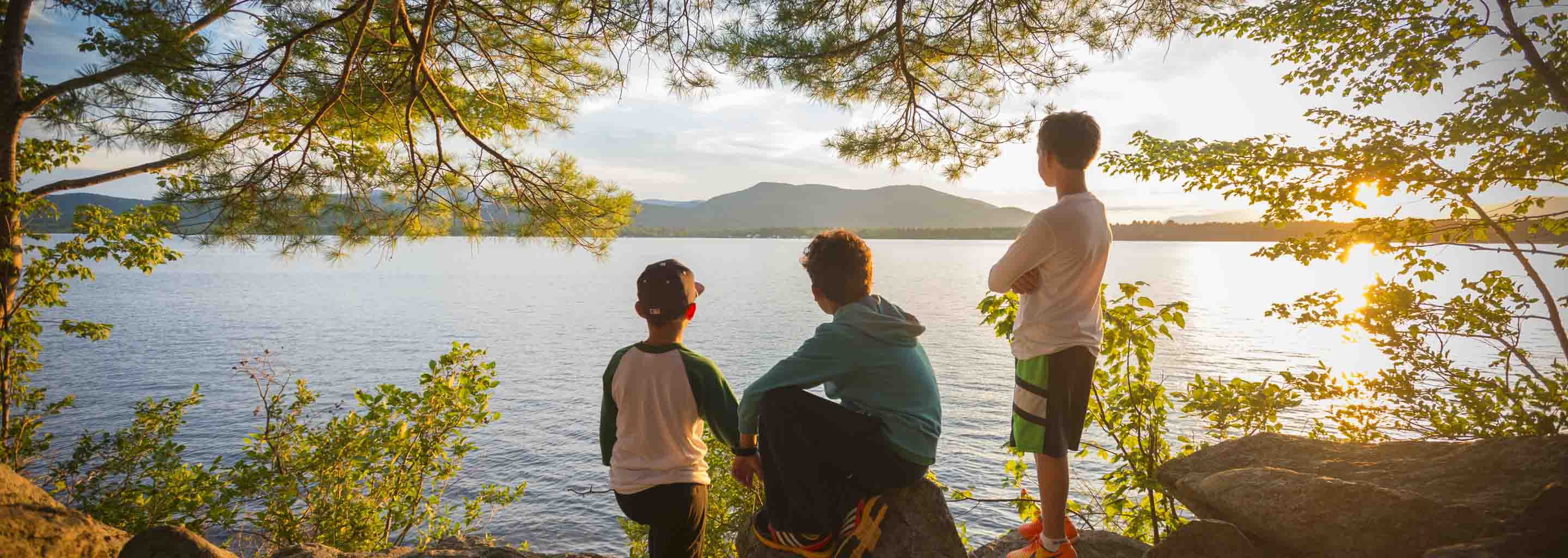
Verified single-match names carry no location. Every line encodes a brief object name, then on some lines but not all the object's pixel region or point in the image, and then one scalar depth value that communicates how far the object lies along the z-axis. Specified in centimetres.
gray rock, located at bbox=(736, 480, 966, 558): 247
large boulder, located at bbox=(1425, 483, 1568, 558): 189
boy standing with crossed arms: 248
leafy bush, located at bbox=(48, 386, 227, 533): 498
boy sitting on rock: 228
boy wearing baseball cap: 257
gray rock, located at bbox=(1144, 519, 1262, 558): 261
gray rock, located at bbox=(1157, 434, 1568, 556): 237
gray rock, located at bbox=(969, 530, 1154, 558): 310
